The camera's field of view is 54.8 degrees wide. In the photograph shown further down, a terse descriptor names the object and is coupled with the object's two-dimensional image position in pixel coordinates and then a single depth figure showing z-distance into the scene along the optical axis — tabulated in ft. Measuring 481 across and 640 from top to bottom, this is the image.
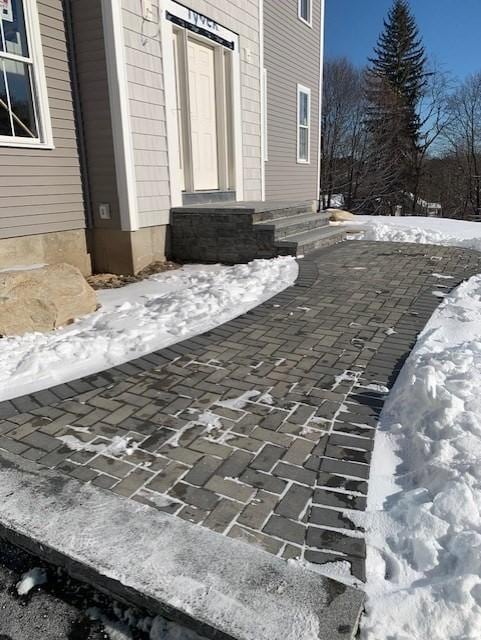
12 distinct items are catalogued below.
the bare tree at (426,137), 87.97
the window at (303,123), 39.50
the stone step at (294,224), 21.29
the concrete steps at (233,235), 21.25
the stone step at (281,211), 21.62
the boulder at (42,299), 12.39
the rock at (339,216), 36.70
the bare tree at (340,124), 79.15
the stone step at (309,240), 21.16
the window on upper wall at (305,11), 36.83
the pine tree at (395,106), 81.76
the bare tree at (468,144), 87.35
